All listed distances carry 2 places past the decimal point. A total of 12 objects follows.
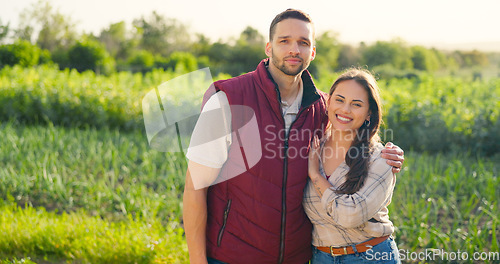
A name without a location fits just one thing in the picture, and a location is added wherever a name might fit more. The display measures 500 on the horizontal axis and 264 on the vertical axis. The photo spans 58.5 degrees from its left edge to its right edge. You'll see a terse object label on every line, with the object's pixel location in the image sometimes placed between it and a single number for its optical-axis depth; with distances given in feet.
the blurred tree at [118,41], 101.50
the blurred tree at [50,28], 77.36
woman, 5.85
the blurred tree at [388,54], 67.92
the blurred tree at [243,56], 79.20
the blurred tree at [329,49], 64.59
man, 5.94
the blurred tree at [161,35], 123.75
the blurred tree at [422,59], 75.61
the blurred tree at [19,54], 48.03
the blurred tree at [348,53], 67.92
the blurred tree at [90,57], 65.36
